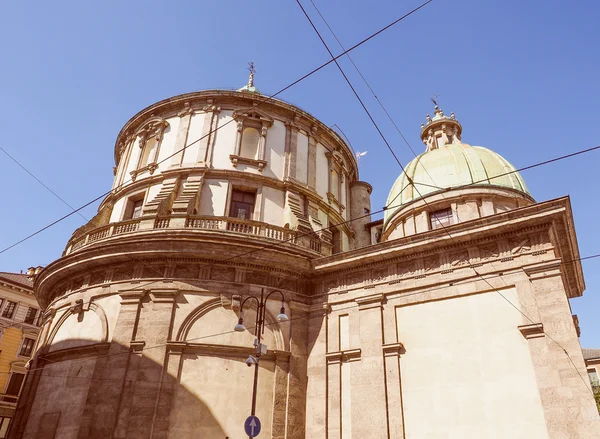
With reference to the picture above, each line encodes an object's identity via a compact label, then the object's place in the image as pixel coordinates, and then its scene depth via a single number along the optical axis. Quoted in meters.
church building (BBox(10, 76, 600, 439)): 13.55
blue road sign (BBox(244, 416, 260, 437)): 11.93
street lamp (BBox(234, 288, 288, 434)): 12.77
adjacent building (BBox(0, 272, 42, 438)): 34.91
